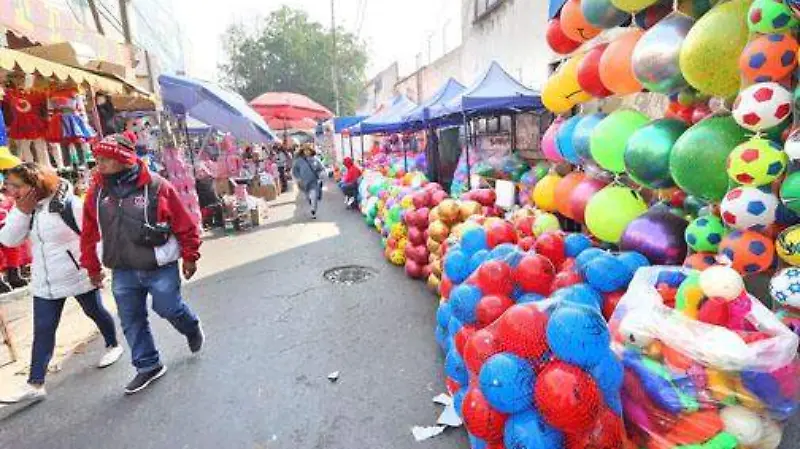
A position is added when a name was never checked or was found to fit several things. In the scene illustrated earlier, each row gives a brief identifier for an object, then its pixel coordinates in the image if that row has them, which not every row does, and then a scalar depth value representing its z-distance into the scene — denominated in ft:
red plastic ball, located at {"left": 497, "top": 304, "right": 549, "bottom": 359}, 6.90
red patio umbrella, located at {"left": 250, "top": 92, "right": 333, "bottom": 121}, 56.18
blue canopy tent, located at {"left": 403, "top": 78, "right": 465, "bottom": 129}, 27.24
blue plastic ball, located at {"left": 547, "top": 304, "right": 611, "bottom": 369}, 6.41
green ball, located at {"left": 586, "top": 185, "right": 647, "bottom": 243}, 11.21
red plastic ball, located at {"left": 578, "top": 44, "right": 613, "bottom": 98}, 11.92
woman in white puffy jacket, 11.43
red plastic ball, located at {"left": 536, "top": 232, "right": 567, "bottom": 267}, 11.12
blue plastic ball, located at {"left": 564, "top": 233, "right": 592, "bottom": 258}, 11.16
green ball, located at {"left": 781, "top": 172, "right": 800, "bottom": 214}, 6.93
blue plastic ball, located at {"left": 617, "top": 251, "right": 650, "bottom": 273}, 9.19
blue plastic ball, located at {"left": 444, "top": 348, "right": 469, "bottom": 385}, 9.49
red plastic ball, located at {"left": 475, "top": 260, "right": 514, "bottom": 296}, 9.54
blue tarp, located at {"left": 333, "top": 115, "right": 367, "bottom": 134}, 58.76
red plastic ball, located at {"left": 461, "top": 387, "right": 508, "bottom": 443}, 7.05
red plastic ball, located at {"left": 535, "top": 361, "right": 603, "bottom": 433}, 6.20
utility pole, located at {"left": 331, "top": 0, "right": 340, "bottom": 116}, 88.48
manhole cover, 20.79
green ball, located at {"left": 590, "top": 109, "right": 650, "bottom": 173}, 11.07
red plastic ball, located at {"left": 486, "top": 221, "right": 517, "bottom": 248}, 12.87
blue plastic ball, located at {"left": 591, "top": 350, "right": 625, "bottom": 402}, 6.52
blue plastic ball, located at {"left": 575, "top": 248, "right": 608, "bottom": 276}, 9.68
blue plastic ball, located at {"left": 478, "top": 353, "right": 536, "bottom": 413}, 6.61
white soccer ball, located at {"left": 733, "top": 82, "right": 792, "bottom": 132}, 7.16
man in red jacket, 11.10
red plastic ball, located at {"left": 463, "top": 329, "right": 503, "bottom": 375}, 7.29
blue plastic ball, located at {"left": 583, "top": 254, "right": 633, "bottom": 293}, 9.05
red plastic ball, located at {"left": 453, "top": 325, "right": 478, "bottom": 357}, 9.50
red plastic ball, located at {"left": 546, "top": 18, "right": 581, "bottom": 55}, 13.79
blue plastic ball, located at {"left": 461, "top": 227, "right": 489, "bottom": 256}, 12.67
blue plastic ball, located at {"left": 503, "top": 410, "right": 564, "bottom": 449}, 6.45
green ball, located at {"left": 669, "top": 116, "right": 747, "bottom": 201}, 8.29
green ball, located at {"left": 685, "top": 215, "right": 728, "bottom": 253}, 8.68
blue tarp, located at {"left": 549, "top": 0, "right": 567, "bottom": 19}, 13.98
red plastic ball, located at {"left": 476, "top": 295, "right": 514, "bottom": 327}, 9.06
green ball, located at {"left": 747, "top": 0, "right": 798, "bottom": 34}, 6.88
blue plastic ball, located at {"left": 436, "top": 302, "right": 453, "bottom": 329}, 11.86
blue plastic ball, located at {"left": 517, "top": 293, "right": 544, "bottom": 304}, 9.35
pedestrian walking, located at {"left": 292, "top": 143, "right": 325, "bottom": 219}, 37.73
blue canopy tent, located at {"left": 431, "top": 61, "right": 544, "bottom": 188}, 20.68
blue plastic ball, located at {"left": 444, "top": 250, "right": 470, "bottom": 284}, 12.10
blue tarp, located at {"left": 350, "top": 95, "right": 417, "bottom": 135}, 38.22
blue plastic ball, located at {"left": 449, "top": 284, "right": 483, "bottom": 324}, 9.37
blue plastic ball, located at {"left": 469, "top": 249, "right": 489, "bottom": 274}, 11.57
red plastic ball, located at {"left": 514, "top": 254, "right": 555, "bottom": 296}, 9.64
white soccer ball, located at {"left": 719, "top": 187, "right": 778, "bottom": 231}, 7.49
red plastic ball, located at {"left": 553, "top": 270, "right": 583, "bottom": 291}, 9.62
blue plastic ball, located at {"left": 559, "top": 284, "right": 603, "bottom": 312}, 8.40
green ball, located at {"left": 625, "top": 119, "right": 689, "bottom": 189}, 9.63
